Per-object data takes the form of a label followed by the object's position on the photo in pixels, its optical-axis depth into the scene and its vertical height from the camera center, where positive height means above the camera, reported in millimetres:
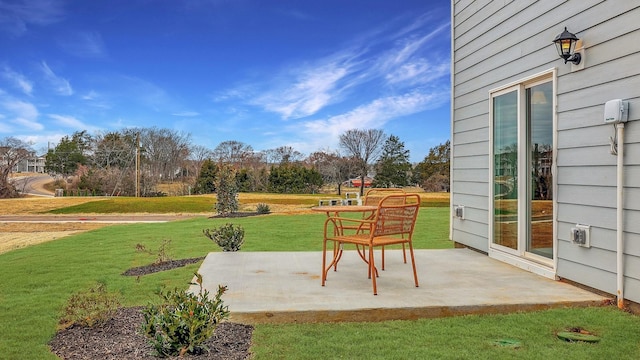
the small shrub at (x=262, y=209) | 15993 -1028
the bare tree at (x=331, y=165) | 33938 +1271
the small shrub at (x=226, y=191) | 15586 -366
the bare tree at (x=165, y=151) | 34594 +2320
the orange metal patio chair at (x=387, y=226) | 3504 -368
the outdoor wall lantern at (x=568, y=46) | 3570 +1114
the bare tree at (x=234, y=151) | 34188 +2305
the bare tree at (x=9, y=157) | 28312 +1555
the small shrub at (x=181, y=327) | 2389 -802
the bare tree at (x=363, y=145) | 35375 +2941
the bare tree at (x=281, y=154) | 34125 +2078
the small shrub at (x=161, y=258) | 5838 -1076
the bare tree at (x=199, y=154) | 34906 +2111
